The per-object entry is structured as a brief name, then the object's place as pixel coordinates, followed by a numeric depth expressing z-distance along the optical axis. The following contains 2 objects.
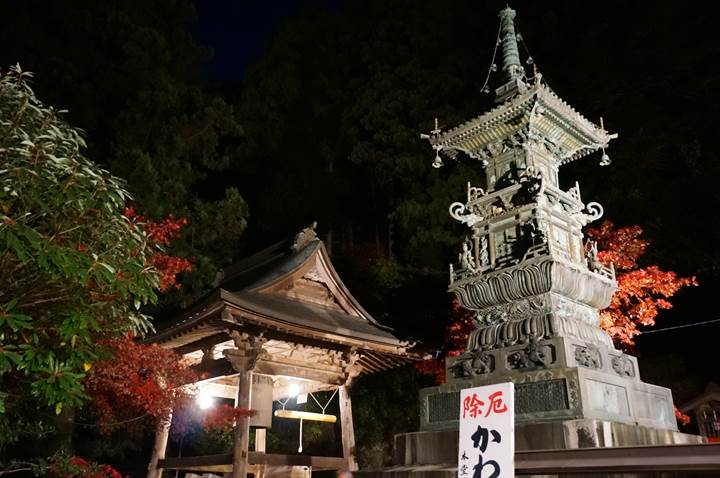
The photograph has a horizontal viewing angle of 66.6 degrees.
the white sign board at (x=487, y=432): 3.65
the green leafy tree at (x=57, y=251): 4.08
